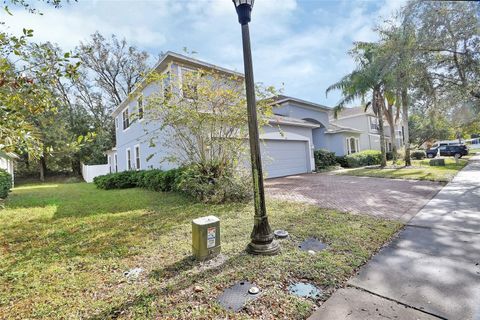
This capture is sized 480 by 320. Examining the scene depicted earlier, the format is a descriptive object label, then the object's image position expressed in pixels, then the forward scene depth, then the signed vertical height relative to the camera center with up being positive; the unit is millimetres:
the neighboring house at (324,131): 19919 +2561
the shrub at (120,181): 13728 -357
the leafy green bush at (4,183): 10801 -14
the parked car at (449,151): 26188 +71
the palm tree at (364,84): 15886 +5027
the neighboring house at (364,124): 28797 +4108
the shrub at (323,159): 18359 +104
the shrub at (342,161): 20734 -181
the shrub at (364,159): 20344 -100
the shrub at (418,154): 26273 -94
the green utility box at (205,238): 3723 -1085
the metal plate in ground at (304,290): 2816 -1540
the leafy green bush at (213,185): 7785 -547
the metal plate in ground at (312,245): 4066 -1455
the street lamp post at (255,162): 3869 +50
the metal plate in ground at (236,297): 2654 -1503
